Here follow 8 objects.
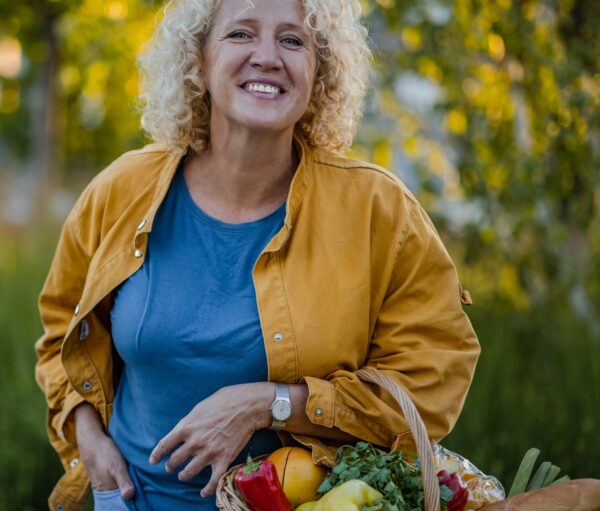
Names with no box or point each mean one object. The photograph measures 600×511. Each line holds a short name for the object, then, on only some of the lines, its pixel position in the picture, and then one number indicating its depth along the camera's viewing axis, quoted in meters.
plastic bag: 2.04
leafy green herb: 1.85
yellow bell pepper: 1.77
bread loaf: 1.86
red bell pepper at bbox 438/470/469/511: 1.90
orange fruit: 2.01
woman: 2.14
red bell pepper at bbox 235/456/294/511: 1.86
